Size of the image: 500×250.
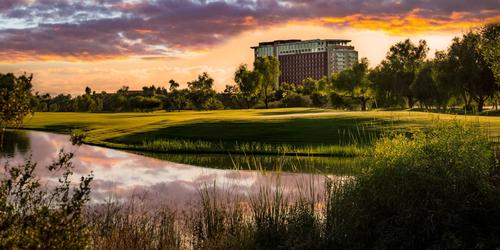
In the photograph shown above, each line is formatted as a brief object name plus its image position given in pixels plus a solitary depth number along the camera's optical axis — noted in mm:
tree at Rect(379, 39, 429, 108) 104750
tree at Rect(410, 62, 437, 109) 88312
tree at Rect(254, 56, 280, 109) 119294
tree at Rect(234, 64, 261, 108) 117625
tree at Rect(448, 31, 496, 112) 73750
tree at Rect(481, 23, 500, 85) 25667
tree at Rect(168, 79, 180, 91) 164125
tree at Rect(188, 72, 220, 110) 127562
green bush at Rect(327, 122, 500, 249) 10250
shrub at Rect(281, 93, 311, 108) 131625
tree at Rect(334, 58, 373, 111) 113688
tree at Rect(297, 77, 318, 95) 154712
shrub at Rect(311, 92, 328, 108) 136625
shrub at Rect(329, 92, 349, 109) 125938
